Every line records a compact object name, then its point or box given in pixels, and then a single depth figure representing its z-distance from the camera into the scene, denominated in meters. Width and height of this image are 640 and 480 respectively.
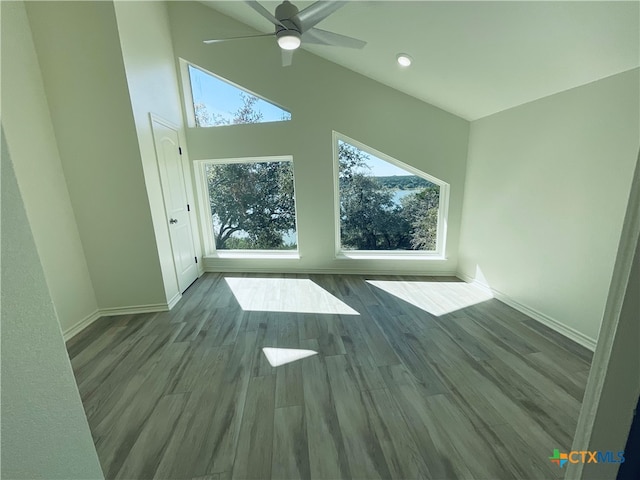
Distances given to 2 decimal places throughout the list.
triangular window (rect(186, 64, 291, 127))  3.64
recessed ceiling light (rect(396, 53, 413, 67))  2.57
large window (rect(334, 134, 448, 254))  3.71
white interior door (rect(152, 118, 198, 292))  3.09
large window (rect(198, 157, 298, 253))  3.92
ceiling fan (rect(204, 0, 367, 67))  1.65
